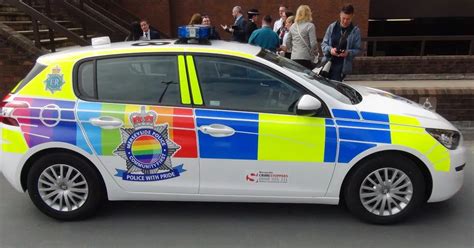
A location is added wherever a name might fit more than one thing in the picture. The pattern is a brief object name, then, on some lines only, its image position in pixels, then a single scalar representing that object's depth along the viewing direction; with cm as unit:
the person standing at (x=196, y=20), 788
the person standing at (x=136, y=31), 906
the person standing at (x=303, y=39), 656
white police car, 361
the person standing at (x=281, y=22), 842
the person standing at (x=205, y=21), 901
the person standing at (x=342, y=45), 602
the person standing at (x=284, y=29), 818
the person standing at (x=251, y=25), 840
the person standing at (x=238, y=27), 837
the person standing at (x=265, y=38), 708
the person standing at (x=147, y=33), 887
